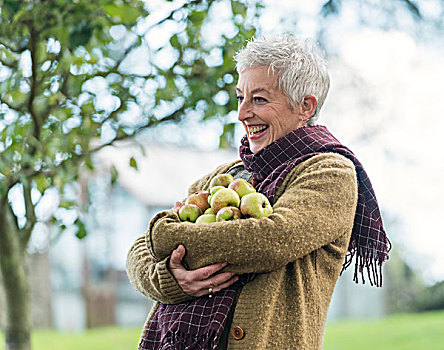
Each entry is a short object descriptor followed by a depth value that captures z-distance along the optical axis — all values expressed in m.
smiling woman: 2.70
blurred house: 18.69
